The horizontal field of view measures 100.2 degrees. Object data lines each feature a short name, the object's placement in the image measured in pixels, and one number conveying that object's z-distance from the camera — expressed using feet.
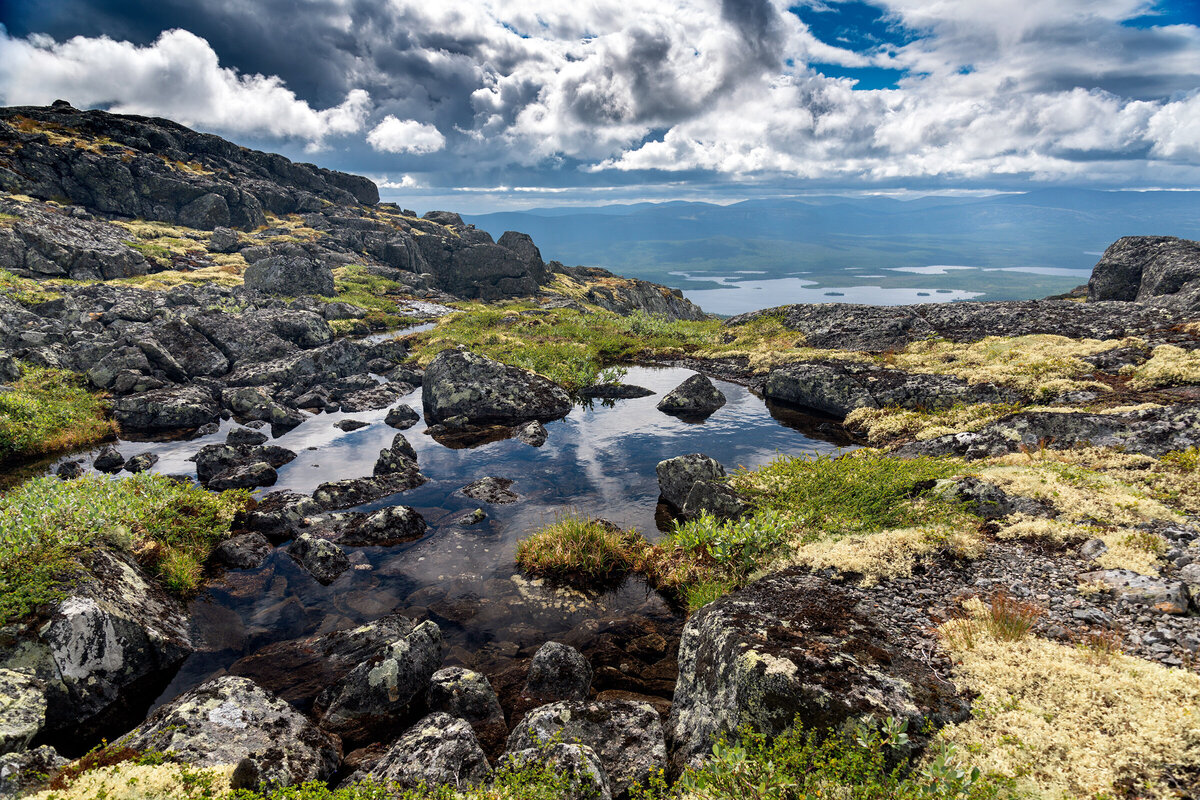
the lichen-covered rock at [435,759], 24.18
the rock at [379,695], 30.25
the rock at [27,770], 19.85
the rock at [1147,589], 27.76
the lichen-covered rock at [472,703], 29.86
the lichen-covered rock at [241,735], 24.22
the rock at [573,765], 22.36
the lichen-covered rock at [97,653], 28.35
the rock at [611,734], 25.39
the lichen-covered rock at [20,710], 23.50
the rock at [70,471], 60.90
